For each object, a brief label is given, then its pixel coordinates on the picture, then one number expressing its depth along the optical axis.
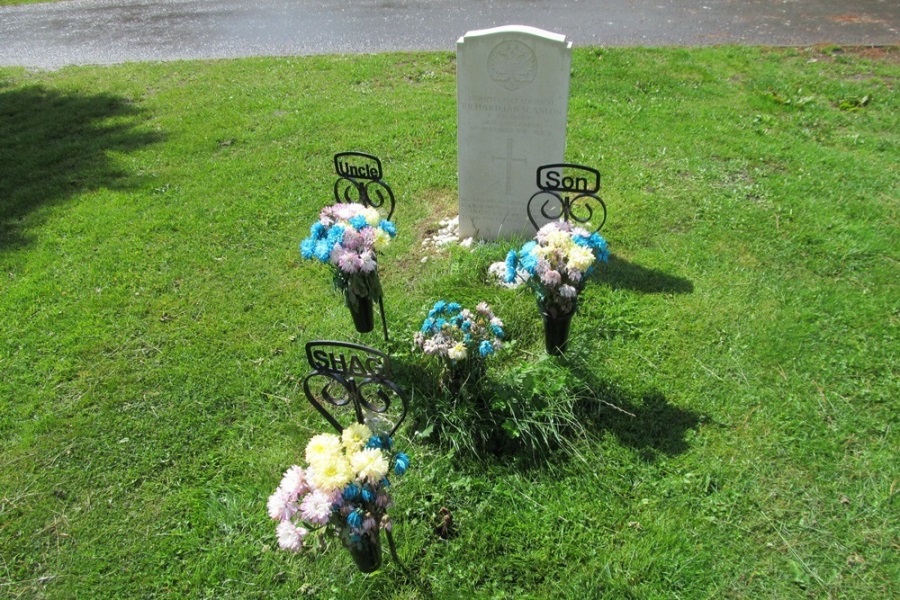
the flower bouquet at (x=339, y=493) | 2.20
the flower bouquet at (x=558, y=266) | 3.16
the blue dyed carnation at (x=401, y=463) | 2.38
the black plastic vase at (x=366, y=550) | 2.37
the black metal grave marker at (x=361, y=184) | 3.81
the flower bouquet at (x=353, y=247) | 3.24
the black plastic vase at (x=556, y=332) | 3.37
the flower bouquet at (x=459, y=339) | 3.12
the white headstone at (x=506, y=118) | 4.06
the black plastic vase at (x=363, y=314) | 3.53
